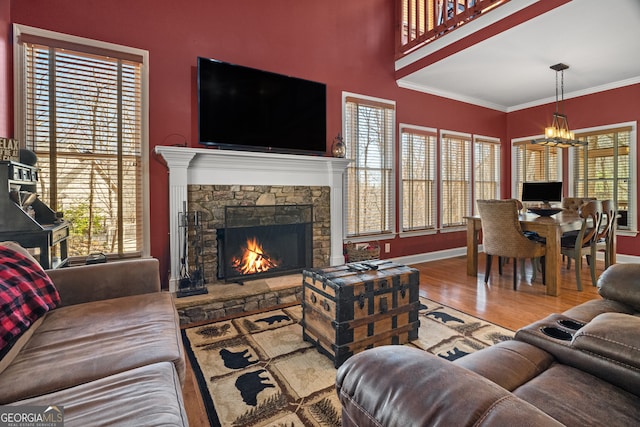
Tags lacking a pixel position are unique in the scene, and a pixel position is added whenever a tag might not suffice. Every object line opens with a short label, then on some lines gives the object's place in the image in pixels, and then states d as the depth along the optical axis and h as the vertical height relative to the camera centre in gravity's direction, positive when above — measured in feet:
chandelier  12.66 +2.79
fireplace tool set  9.80 -1.47
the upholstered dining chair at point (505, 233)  11.02 -1.02
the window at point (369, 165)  13.87 +1.86
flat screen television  10.31 +3.42
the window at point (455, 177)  17.02 +1.54
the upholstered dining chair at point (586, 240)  11.17 -1.28
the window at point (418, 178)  15.55 +1.40
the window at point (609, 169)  15.25 +1.87
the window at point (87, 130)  8.57 +2.19
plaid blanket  4.00 -1.31
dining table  10.65 -0.95
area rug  5.05 -3.29
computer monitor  14.78 +0.63
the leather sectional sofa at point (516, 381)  1.78 -1.32
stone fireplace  9.75 +0.63
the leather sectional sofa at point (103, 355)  3.01 -1.92
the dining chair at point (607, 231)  12.02 -1.05
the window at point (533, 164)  17.99 +2.47
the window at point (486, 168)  18.49 +2.26
